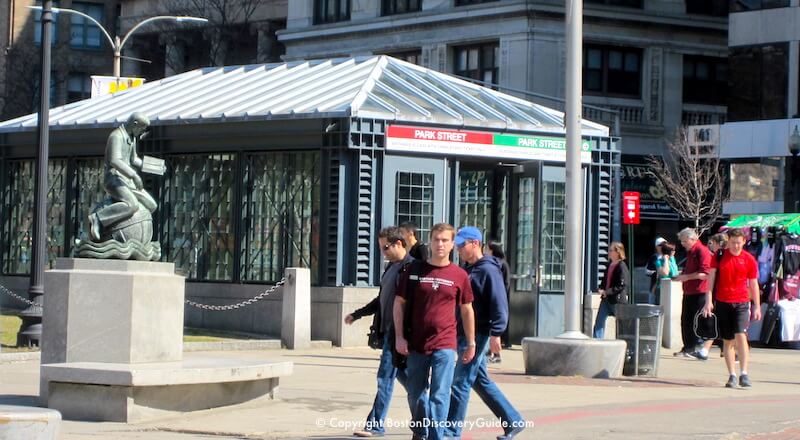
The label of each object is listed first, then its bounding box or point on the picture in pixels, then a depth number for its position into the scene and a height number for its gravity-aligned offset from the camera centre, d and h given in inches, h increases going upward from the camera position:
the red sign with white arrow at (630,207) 1562.5 +49.0
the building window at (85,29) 3090.6 +426.1
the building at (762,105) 1769.2 +180.1
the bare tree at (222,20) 2529.5 +373.5
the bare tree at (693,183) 1862.7 +91.1
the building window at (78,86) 3036.7 +304.4
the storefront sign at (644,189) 2011.6 +87.4
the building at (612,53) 1988.2 +267.8
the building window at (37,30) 3037.2 +418.2
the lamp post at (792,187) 1660.9 +80.4
